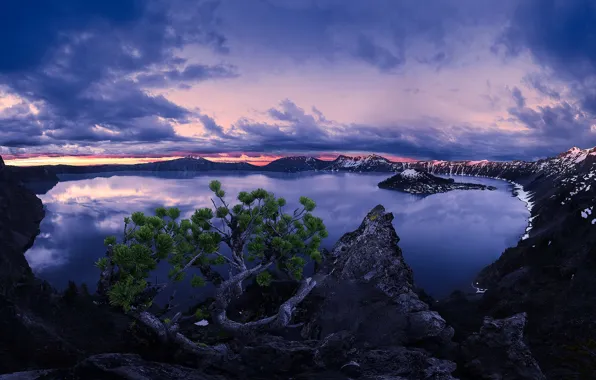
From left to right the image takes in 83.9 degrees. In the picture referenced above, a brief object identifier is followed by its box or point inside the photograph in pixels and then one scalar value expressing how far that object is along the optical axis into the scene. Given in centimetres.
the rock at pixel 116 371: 1149
